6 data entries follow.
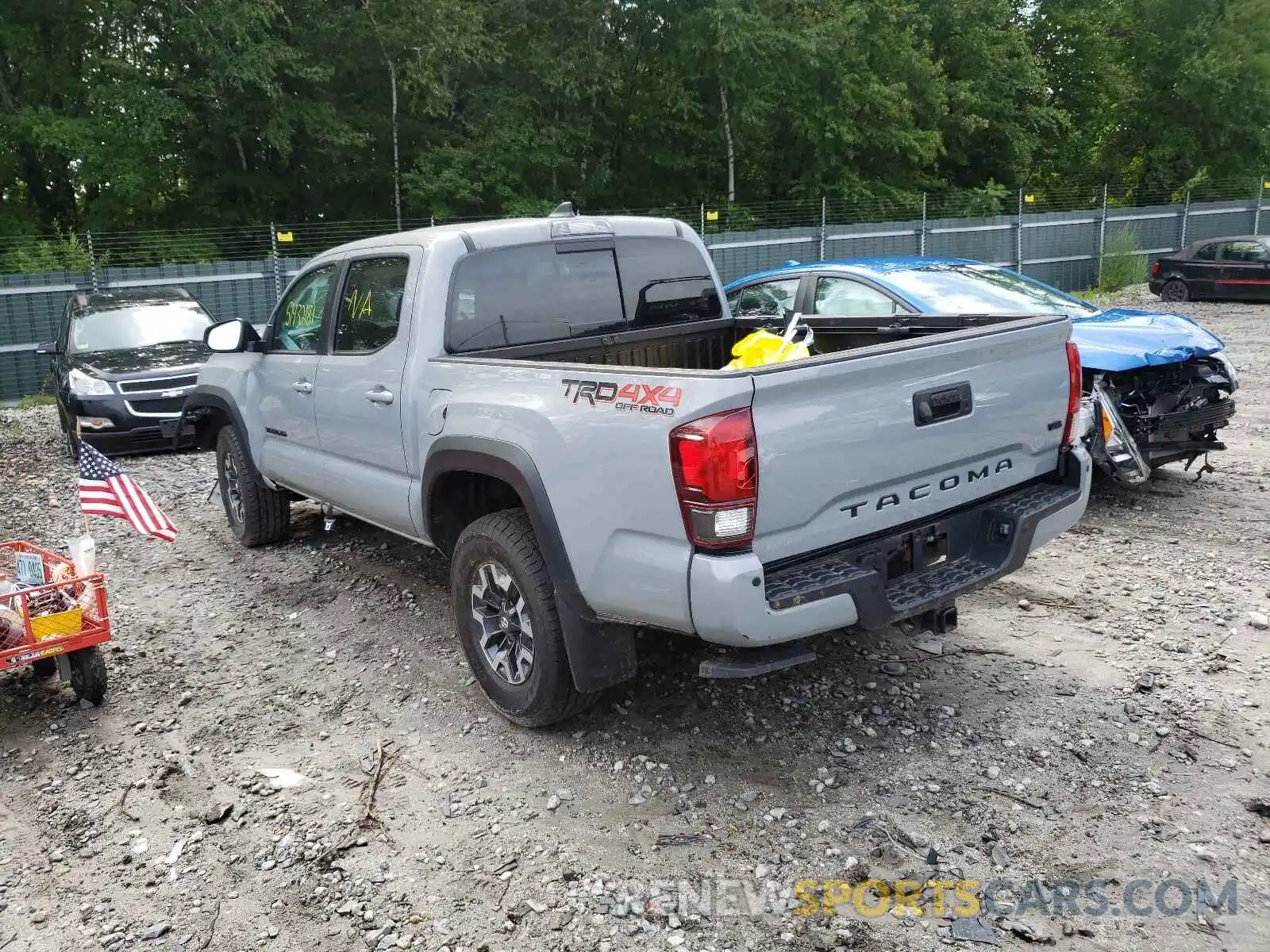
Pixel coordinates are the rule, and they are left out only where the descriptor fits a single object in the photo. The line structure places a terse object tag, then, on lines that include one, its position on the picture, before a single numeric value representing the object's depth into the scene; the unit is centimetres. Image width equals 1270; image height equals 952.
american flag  526
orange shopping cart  449
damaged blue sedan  676
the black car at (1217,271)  2039
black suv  1005
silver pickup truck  331
